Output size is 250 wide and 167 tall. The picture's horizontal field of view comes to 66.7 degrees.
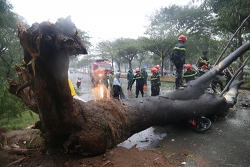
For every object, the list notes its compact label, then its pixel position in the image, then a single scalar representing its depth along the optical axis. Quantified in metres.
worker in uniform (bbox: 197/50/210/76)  8.31
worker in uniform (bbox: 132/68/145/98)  9.56
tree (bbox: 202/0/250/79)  12.06
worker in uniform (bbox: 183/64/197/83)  7.16
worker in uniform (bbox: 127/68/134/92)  13.02
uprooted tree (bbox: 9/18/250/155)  1.74
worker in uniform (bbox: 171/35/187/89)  5.58
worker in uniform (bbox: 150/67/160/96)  8.45
